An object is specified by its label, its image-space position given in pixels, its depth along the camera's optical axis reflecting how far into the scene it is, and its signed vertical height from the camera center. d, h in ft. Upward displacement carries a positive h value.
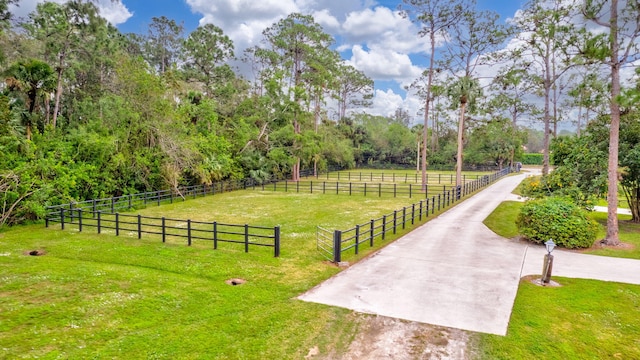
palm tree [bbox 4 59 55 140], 61.21 +13.01
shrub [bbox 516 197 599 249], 44.11 -7.68
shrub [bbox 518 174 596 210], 54.19 -4.42
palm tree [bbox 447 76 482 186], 93.81 +17.09
